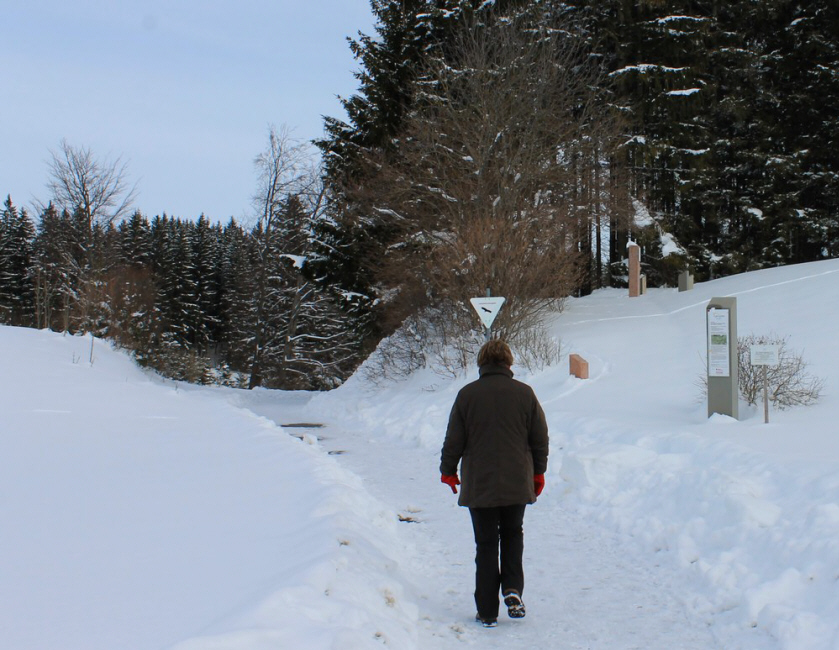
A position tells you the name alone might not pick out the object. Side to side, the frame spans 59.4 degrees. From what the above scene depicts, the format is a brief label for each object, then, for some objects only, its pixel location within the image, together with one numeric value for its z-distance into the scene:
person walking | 5.04
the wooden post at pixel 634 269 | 25.03
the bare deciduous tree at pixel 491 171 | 17.30
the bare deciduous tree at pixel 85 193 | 42.53
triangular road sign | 14.06
